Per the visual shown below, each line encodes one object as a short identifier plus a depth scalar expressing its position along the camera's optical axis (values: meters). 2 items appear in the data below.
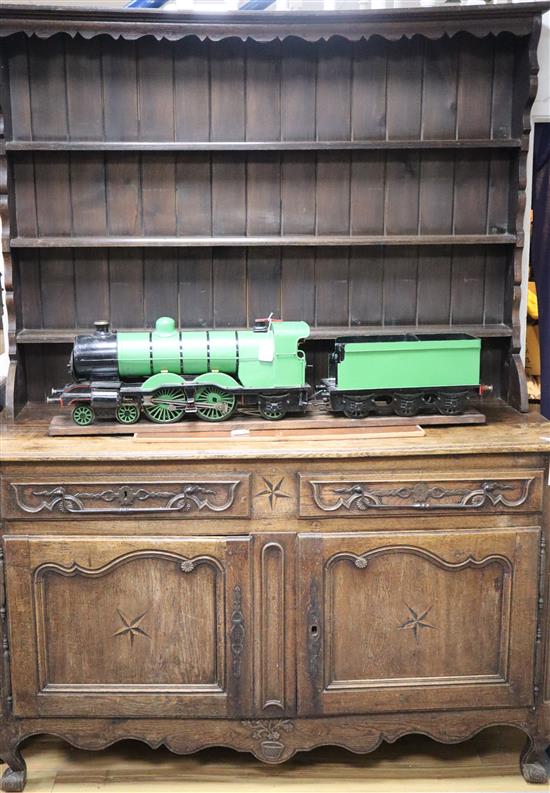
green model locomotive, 2.57
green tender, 2.58
